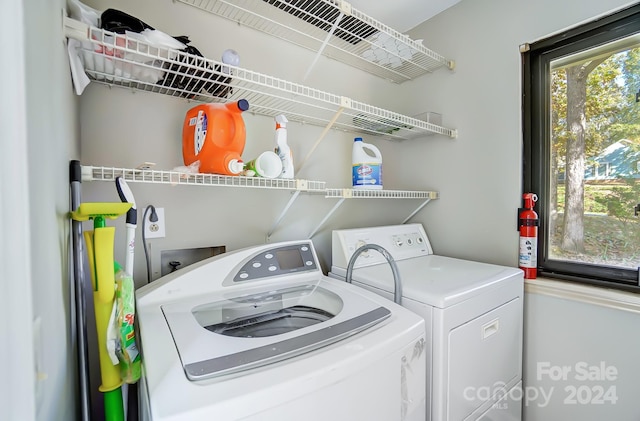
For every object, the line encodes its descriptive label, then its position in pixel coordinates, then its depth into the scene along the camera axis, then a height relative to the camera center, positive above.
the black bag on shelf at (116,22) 1.00 +0.67
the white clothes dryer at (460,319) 1.19 -0.56
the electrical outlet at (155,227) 1.40 -0.11
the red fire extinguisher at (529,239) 1.70 -0.24
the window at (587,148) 1.48 +0.31
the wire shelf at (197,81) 1.01 +0.58
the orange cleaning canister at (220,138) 1.22 +0.30
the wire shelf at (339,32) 1.51 +1.09
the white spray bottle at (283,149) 1.45 +0.29
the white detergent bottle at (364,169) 1.82 +0.22
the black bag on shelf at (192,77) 1.14 +0.59
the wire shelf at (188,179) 1.07 +0.11
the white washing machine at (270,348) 0.68 -0.45
